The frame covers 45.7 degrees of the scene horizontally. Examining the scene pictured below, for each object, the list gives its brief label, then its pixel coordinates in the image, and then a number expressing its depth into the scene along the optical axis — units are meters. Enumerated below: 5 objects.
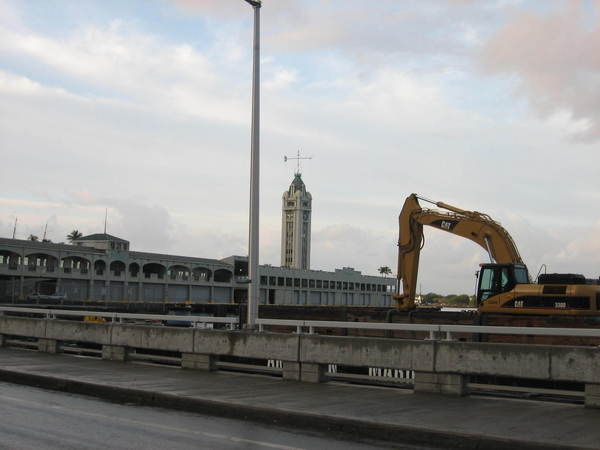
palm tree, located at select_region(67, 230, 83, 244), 180.00
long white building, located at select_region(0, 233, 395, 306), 91.88
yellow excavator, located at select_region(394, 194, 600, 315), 27.17
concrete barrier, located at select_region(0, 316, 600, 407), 12.05
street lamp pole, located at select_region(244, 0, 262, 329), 18.05
